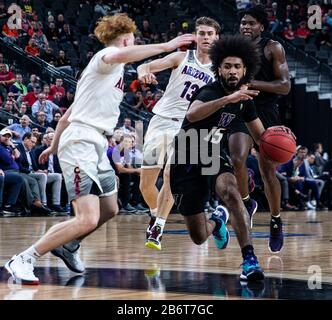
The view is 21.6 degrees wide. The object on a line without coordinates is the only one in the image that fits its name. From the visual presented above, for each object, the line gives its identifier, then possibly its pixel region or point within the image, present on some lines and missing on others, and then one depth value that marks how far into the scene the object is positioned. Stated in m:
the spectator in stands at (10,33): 18.62
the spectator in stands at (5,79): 17.16
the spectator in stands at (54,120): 16.72
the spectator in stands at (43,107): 16.78
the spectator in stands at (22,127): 15.81
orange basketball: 7.21
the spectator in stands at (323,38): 25.72
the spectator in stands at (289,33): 25.55
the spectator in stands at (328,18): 25.93
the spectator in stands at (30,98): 17.05
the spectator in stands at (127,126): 17.37
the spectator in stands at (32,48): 18.80
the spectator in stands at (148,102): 18.94
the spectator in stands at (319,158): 20.83
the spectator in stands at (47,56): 19.09
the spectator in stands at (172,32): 23.08
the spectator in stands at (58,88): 17.75
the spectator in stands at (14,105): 16.53
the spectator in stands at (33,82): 17.64
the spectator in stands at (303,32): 25.75
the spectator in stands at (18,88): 17.20
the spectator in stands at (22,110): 16.38
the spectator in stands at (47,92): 17.48
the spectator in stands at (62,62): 19.10
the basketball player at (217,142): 6.33
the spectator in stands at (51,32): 20.41
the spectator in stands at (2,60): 17.50
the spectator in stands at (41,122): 16.42
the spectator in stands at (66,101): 17.44
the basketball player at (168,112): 8.52
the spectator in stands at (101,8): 22.94
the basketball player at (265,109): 8.06
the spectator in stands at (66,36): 20.67
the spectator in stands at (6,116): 16.31
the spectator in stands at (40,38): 19.27
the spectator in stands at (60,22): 20.91
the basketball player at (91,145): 6.21
